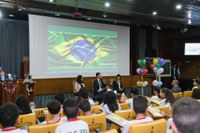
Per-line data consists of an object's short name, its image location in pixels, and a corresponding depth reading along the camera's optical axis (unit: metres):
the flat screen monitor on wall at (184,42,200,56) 11.65
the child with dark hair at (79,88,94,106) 4.26
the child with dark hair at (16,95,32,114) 3.39
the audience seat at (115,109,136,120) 3.11
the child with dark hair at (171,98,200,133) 1.02
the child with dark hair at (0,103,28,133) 2.03
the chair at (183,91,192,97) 5.91
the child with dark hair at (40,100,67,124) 2.67
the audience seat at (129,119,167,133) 2.13
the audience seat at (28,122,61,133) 2.26
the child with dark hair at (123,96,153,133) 2.41
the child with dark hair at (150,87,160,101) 5.10
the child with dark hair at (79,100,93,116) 2.89
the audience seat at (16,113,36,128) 2.93
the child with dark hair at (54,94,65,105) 3.96
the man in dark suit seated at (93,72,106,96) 7.54
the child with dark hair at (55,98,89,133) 2.15
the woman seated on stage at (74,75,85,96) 7.20
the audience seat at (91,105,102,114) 3.79
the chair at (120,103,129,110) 4.15
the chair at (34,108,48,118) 3.82
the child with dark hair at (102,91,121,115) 3.64
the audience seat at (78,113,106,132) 2.67
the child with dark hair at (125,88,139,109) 4.68
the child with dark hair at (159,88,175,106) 3.96
